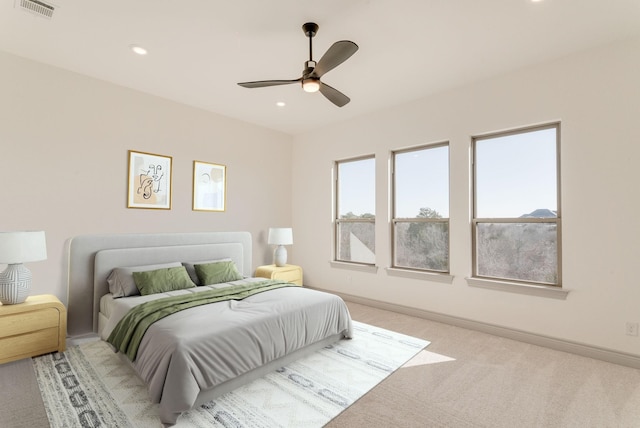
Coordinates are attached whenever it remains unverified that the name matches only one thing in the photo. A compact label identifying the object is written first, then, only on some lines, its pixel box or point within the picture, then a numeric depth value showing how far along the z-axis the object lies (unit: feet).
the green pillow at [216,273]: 12.66
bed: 6.86
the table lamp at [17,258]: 8.93
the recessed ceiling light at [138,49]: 9.90
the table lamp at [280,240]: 16.70
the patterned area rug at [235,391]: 6.74
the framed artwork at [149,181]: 12.96
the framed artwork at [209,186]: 15.06
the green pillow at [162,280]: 10.94
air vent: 7.91
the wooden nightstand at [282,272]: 15.96
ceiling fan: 7.54
